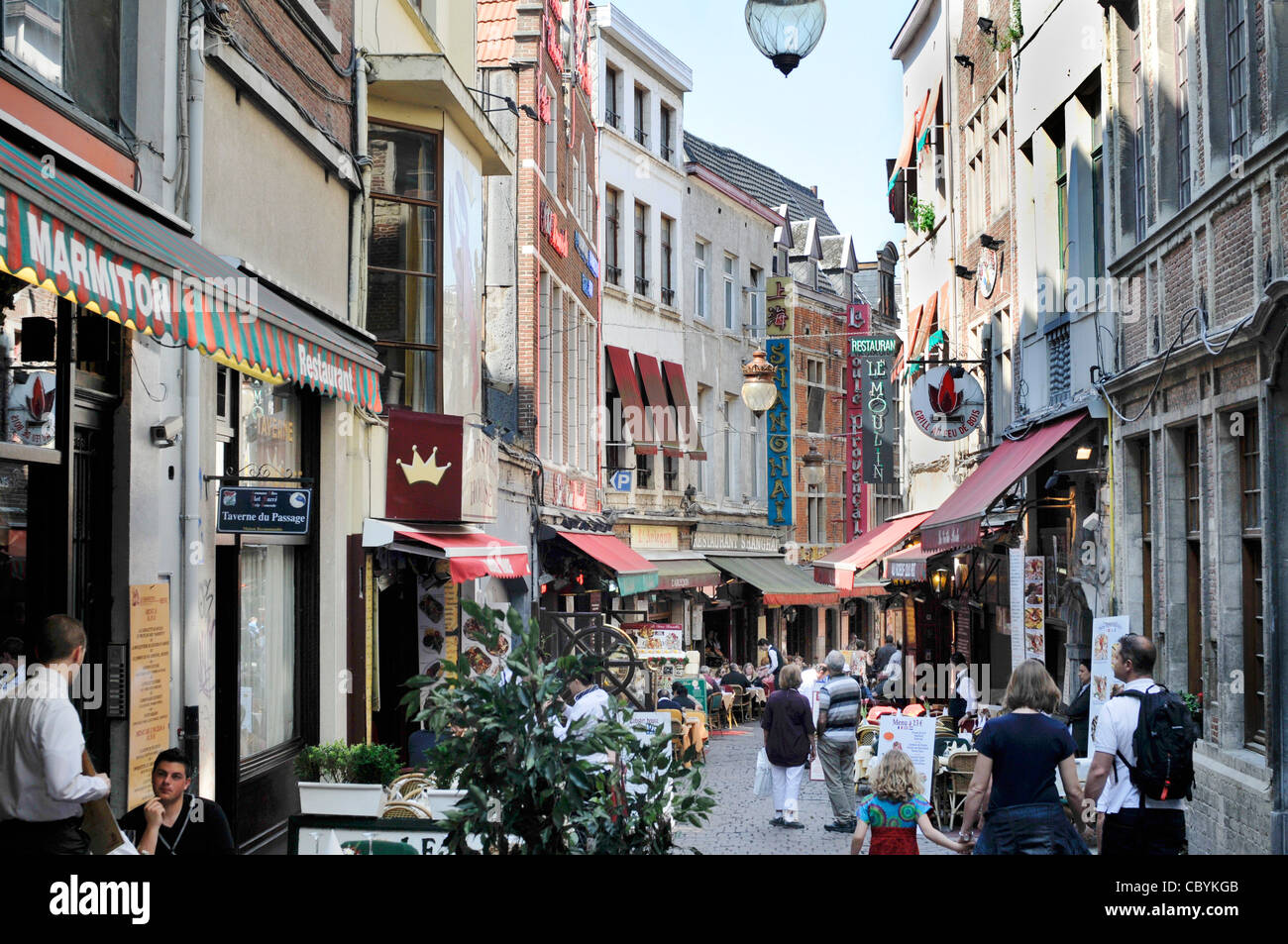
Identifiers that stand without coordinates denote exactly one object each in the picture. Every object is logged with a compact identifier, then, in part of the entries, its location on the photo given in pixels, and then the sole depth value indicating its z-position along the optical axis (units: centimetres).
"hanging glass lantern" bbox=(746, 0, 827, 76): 786
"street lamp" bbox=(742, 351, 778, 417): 2966
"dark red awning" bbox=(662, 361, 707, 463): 3431
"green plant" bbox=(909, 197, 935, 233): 2670
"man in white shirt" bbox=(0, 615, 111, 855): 539
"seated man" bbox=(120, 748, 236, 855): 609
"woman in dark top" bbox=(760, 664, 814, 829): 1347
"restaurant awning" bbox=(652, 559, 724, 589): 3002
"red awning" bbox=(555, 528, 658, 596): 2450
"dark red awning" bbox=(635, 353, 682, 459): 3234
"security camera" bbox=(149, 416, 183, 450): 790
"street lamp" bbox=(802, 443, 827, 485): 3925
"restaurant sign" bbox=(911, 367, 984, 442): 1992
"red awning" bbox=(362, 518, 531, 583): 1223
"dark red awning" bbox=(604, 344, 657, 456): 3108
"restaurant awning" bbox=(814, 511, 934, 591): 2258
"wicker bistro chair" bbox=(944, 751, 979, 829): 1273
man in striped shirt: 1340
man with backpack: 753
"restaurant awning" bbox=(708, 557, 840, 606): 3490
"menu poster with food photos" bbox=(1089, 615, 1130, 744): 1113
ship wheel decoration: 1705
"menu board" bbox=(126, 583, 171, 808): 761
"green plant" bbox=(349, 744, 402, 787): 907
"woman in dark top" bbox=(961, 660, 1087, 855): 698
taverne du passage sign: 848
